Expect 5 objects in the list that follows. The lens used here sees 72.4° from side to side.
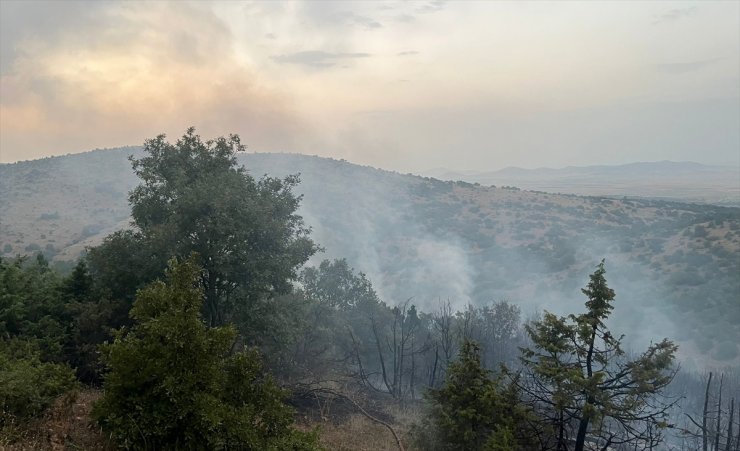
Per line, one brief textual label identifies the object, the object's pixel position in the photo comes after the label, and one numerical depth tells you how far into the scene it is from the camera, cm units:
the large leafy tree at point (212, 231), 1593
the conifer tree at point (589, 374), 931
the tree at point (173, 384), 677
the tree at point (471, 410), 995
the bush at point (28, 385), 801
